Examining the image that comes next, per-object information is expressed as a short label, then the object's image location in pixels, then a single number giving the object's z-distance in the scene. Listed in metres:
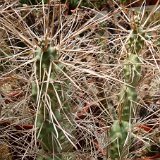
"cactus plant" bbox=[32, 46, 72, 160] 0.32
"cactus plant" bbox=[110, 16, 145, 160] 0.40
